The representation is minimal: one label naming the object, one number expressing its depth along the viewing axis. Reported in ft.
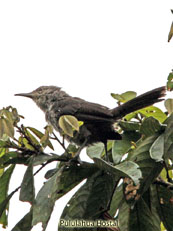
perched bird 26.73
